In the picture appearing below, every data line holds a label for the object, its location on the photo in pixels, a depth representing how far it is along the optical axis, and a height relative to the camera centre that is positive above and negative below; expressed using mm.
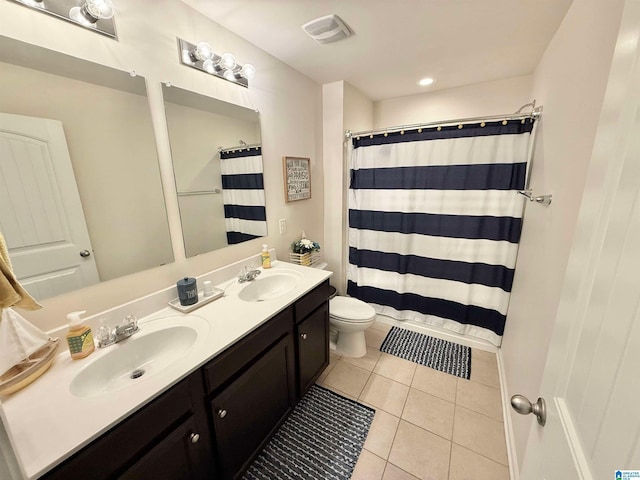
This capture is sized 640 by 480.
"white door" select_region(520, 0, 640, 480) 381 -232
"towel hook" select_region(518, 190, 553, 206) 1241 -82
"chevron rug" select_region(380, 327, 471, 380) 2047 -1436
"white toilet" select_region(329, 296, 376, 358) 2016 -1067
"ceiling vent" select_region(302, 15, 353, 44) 1443 +928
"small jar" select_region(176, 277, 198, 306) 1311 -524
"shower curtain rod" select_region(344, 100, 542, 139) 1708 +478
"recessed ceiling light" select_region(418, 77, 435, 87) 2286 +938
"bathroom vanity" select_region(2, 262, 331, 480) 715 -751
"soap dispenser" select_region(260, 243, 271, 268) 1866 -511
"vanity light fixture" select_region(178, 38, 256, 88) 1341 +713
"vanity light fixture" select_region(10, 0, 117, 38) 931 +681
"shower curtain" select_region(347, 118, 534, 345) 1942 -319
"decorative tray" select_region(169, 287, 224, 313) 1293 -593
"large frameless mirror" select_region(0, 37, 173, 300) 881 +76
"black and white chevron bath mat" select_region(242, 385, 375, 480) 1330 -1461
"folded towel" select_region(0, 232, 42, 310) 494 -186
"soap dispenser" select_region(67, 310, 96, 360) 958 -550
